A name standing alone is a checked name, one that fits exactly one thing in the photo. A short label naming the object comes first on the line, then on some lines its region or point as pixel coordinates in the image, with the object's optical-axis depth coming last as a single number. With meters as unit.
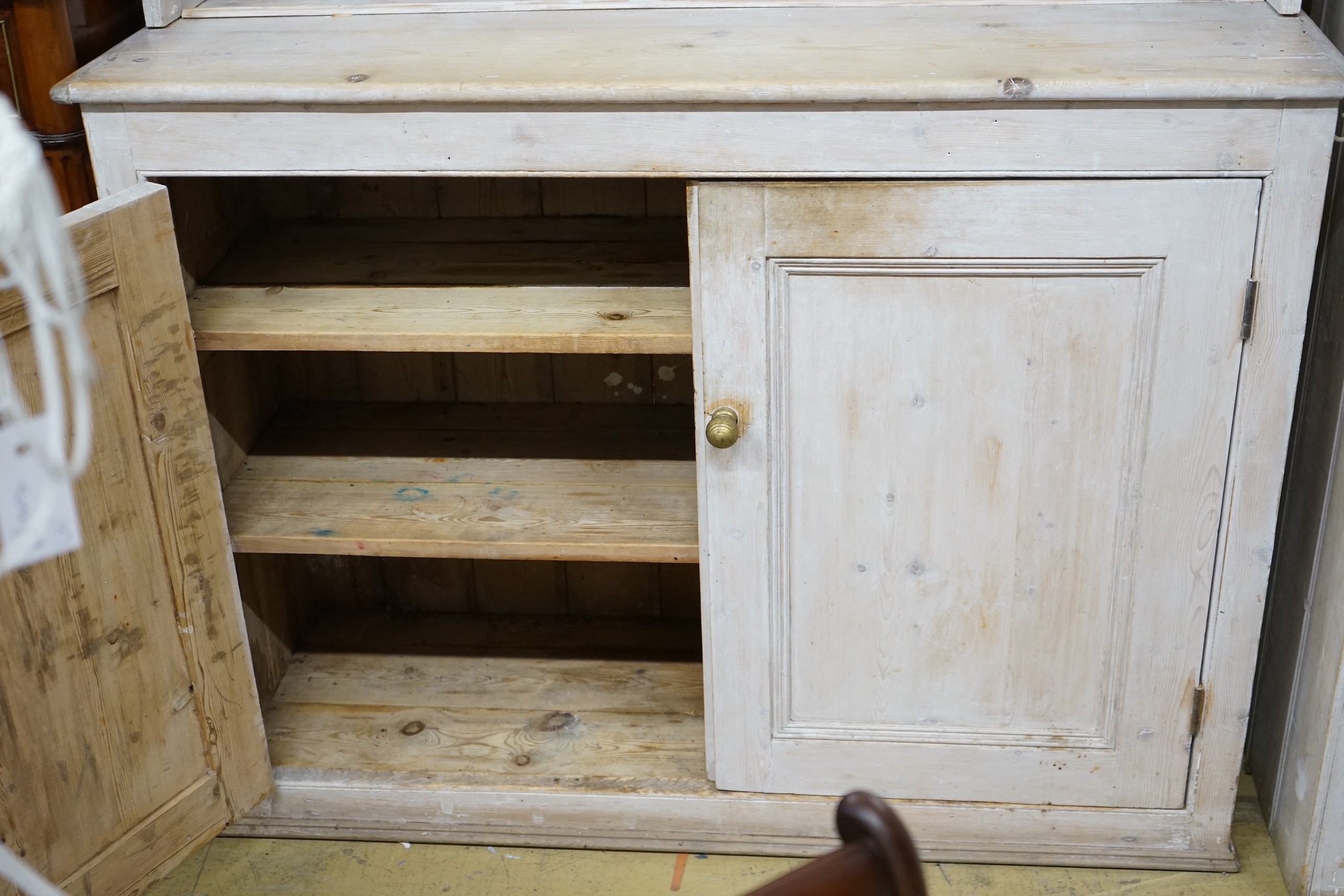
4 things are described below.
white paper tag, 1.09
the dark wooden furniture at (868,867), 0.74
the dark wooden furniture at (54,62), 1.57
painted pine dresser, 1.42
